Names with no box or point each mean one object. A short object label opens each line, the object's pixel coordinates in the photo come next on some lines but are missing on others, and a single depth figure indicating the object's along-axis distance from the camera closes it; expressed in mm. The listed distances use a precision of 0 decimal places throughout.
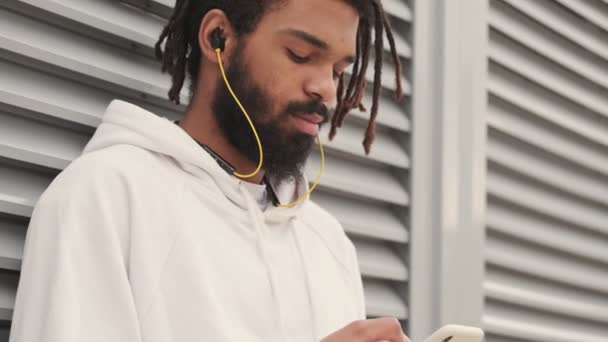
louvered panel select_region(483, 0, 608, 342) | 2466
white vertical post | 2258
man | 1664
